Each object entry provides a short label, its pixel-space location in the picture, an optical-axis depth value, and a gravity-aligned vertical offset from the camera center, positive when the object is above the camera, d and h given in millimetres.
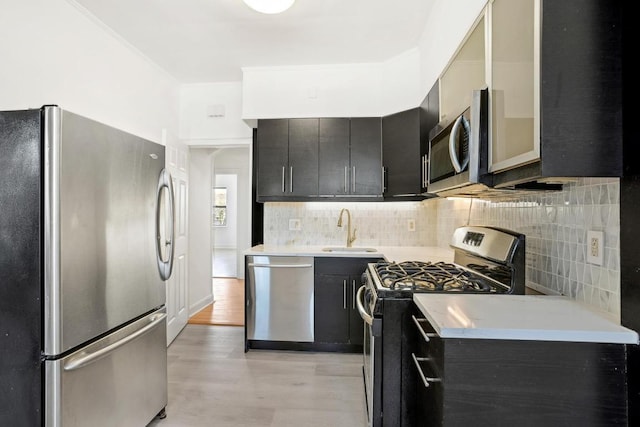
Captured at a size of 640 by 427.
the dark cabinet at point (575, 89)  1012 +357
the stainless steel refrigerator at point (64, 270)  1438 -254
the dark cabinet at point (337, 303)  3176 -818
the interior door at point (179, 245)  3555 -350
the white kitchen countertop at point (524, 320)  1024 -342
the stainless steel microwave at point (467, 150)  1344 +264
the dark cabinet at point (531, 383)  1039 -508
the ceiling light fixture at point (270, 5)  2104 +1242
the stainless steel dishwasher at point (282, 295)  3203 -750
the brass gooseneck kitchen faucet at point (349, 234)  3623 -222
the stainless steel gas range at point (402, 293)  1553 -382
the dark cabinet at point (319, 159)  3373 +515
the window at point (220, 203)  8500 +214
